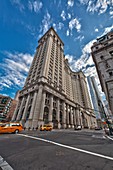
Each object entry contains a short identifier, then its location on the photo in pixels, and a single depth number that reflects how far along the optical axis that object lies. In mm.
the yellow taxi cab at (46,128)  21237
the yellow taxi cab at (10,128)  12050
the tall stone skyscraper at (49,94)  29316
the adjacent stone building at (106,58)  18493
